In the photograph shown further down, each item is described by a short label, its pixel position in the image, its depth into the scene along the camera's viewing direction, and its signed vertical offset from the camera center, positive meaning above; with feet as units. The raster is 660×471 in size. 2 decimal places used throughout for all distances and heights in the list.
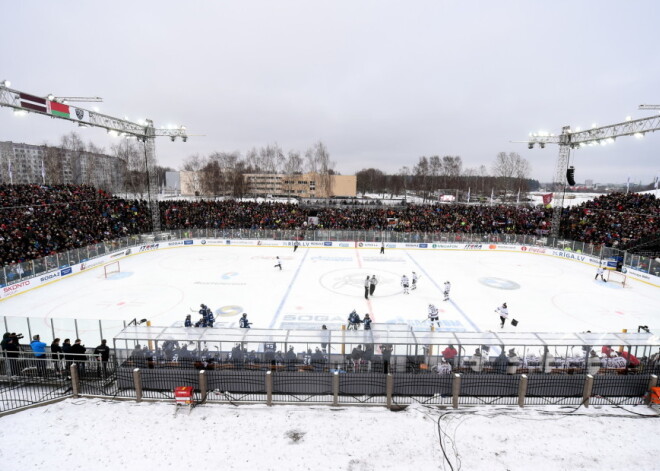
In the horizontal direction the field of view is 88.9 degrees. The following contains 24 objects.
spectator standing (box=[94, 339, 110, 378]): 28.53 -13.68
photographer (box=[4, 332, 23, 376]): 28.07 -13.38
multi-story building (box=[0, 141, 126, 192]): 196.75 +17.86
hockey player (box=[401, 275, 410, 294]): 60.13 -15.61
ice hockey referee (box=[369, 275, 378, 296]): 58.18 -15.41
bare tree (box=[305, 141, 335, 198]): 235.40 +21.96
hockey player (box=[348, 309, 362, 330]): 42.36 -15.77
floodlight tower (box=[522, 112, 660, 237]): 77.82 +15.79
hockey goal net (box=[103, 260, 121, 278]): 70.28 -16.49
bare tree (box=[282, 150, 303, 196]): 249.86 +23.03
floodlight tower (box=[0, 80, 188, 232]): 52.63 +15.86
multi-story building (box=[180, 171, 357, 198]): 247.29 +8.60
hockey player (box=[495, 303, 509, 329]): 45.83 -15.84
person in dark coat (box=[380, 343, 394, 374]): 27.97 -13.01
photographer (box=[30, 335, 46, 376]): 27.96 -13.47
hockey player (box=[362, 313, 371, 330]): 38.78 -14.88
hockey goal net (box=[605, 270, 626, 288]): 70.94 -16.87
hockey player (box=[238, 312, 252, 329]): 39.46 -15.00
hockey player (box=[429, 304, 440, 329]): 45.80 -15.92
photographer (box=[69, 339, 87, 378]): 28.30 -13.48
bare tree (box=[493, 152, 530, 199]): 242.58 +21.78
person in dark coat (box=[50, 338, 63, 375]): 27.97 -13.64
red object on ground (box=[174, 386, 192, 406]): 26.17 -15.59
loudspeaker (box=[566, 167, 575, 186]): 92.63 +6.08
